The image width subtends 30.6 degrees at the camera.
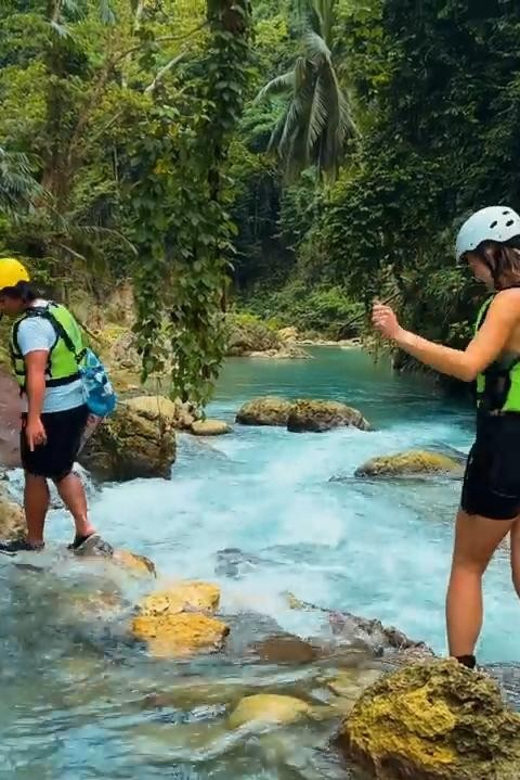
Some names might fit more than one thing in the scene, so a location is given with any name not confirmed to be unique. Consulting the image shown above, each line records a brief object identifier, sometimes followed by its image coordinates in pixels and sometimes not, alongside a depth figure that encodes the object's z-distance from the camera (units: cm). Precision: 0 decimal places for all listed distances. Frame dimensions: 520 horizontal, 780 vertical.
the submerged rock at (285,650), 399
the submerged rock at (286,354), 2895
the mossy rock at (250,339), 2989
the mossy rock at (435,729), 271
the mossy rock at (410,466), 991
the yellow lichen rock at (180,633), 404
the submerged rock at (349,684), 338
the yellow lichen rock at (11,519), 586
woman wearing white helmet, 304
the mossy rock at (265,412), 1416
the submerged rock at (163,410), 987
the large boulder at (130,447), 930
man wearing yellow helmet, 475
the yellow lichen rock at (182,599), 448
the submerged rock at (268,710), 318
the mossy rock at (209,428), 1296
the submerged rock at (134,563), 521
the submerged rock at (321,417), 1348
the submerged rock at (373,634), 435
